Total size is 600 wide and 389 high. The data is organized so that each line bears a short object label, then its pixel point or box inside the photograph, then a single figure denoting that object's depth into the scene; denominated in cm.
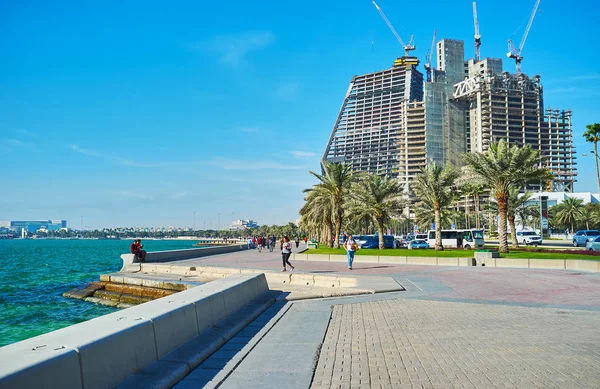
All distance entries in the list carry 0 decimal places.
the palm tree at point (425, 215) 7606
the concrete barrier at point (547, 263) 2489
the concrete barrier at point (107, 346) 406
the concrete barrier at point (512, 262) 2611
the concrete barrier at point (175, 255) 3103
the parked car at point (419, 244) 5419
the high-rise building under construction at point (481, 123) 17400
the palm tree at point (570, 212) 8712
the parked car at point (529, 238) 5594
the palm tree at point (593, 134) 5356
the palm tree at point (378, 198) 4600
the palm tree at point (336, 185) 4800
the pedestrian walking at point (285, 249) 2242
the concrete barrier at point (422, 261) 2905
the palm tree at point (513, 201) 5281
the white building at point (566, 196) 11881
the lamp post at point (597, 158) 5521
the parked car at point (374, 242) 5478
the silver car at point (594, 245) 3938
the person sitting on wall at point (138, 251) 3102
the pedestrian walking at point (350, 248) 2391
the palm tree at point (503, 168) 3428
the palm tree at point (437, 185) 4398
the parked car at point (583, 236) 5150
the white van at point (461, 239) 5128
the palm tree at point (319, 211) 5188
